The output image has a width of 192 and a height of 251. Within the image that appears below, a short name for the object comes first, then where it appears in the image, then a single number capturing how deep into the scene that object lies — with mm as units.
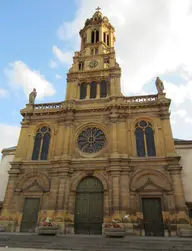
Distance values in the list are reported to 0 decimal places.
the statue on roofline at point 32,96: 23372
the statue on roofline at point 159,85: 21091
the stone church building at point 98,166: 15955
